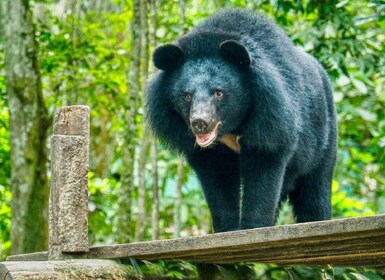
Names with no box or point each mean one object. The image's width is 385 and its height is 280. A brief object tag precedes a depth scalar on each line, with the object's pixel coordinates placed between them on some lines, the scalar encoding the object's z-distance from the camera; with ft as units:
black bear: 33.45
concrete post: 27.71
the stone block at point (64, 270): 24.79
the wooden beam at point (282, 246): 23.36
